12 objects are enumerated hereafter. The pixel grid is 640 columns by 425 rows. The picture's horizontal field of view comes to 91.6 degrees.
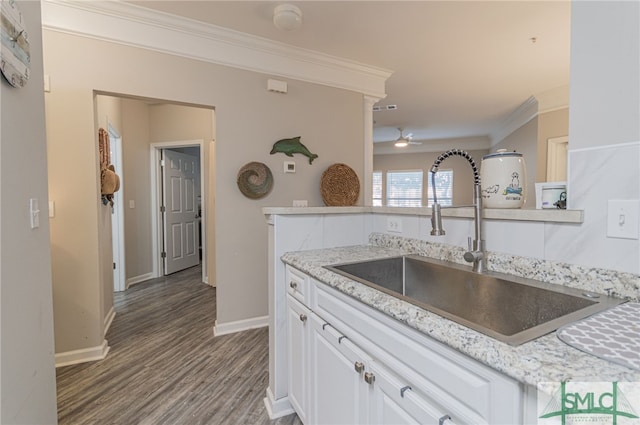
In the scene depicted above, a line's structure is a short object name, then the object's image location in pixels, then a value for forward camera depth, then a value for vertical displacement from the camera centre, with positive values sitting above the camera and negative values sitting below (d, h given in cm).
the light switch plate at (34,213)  117 -5
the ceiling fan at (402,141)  611 +114
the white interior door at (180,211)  468 -18
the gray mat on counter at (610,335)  57 -29
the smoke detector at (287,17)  224 +134
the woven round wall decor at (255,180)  279 +18
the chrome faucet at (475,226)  124 -11
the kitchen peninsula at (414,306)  58 -30
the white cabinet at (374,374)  66 -49
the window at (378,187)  849 +33
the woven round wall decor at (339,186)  319 +14
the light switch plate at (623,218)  87 -6
